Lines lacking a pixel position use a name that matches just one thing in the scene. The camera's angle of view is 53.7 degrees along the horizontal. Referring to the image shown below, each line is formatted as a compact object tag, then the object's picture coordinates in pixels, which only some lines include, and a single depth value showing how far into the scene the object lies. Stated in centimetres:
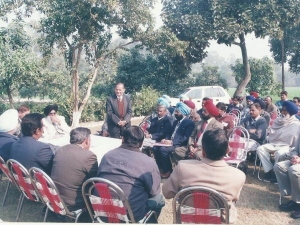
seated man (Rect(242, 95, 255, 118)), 766
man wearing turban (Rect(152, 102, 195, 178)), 512
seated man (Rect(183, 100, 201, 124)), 565
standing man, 588
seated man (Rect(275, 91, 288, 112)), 845
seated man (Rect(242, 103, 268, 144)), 541
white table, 412
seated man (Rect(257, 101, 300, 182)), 480
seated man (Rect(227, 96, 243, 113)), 882
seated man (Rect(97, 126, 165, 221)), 266
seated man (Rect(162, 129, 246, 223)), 232
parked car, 1327
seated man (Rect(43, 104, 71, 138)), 525
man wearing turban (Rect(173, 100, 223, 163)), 465
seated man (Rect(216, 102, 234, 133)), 551
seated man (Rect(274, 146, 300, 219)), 377
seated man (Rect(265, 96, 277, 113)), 808
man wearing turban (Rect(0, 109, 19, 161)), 383
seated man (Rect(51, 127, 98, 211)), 299
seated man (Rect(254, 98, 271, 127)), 642
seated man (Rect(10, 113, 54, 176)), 335
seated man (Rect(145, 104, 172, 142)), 541
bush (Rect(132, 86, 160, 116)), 1359
